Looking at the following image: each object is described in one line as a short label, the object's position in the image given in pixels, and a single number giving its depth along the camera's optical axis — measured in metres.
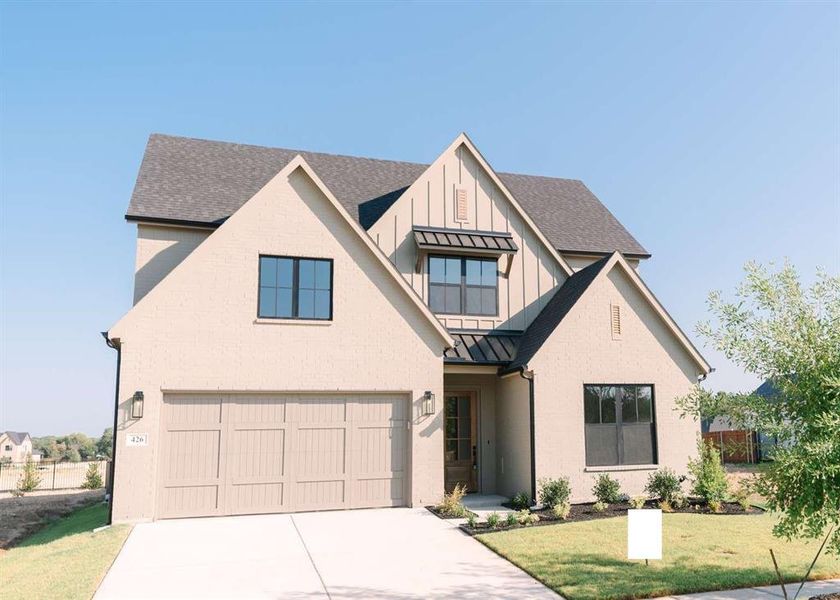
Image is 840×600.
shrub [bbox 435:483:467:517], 13.14
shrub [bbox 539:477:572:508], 14.10
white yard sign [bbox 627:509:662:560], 8.57
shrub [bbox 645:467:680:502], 14.68
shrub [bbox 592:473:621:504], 14.40
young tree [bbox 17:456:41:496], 23.36
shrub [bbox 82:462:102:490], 23.84
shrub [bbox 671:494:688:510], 14.12
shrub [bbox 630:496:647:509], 13.02
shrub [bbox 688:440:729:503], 13.96
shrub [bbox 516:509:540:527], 12.06
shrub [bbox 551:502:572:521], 12.70
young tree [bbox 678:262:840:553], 6.16
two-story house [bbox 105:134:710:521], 13.13
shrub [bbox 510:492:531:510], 14.30
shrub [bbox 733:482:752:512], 13.65
